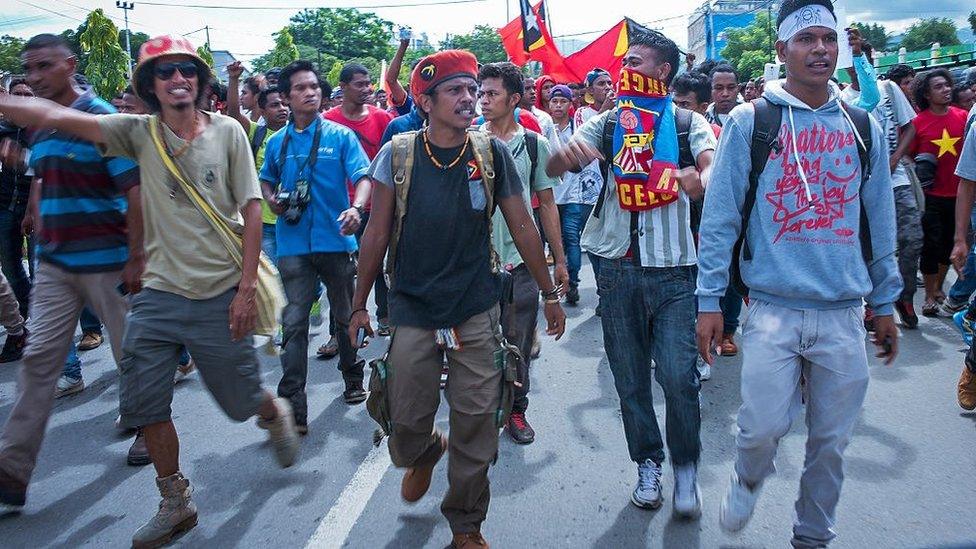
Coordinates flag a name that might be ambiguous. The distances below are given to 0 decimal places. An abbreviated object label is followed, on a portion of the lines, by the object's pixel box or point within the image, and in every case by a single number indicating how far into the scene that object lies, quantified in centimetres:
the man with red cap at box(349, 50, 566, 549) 316
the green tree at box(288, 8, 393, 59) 7994
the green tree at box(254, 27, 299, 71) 4572
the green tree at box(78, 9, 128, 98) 2975
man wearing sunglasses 338
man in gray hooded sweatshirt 276
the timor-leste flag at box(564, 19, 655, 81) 1074
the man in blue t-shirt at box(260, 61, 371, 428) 470
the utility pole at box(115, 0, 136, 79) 5174
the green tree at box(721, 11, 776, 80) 6388
